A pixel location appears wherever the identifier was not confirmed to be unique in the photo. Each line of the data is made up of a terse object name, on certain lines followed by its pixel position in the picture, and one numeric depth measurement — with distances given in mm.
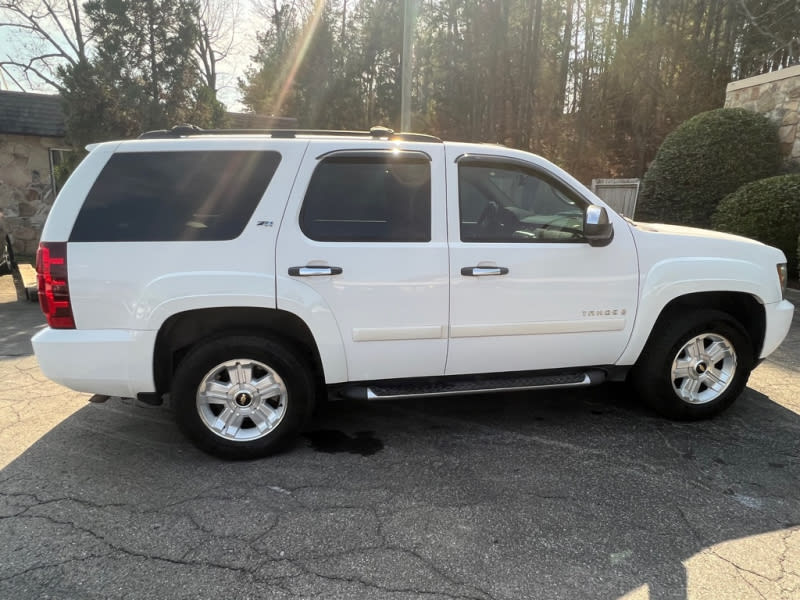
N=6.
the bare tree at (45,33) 20797
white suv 3084
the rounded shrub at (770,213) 7531
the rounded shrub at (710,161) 8891
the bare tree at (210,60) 26366
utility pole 10258
